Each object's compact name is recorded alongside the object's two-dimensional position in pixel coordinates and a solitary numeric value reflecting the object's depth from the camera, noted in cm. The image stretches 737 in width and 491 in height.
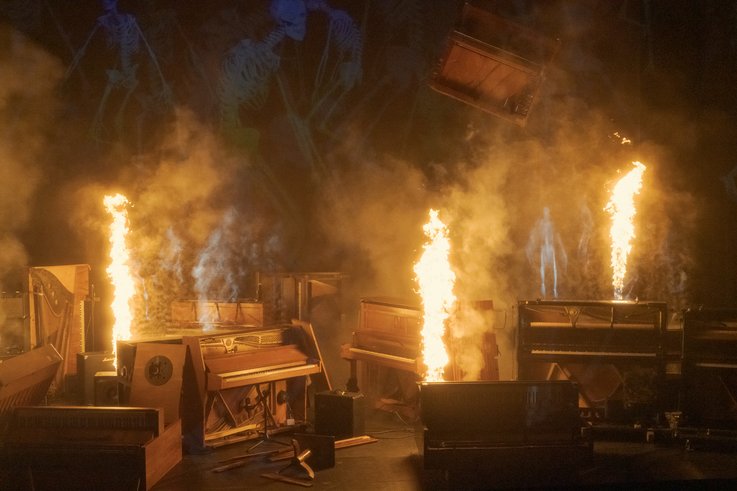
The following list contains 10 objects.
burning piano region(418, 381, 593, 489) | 599
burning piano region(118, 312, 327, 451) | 680
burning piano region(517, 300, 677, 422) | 742
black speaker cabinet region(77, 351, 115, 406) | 870
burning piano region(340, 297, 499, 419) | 802
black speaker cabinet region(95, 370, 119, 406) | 789
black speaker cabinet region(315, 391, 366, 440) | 725
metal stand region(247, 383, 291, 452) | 720
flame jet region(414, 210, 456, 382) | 795
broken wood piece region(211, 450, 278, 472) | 634
